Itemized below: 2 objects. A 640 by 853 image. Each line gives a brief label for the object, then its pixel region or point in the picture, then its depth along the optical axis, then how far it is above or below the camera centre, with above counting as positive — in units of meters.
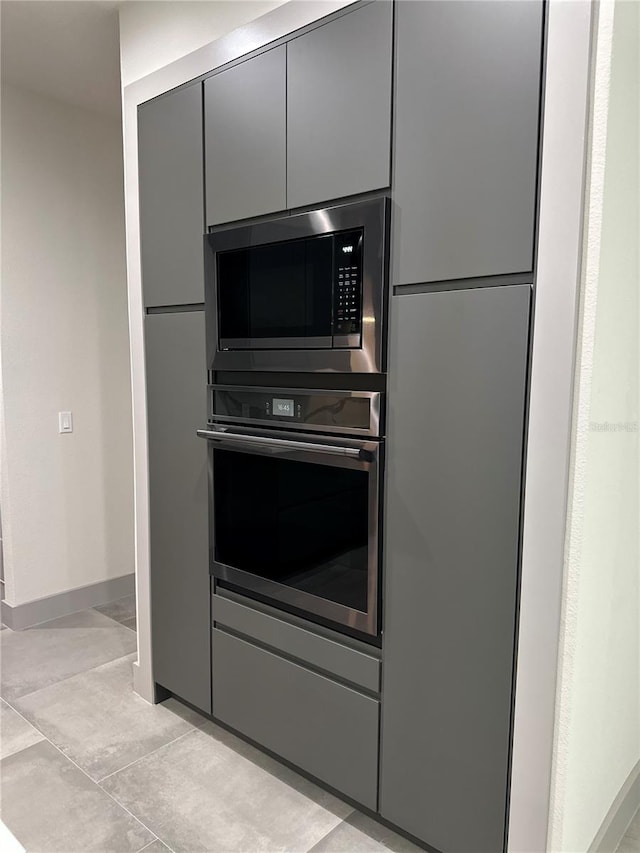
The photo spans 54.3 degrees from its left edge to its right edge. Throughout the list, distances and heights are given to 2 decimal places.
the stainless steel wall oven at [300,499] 1.70 -0.44
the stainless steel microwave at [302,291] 1.62 +0.18
